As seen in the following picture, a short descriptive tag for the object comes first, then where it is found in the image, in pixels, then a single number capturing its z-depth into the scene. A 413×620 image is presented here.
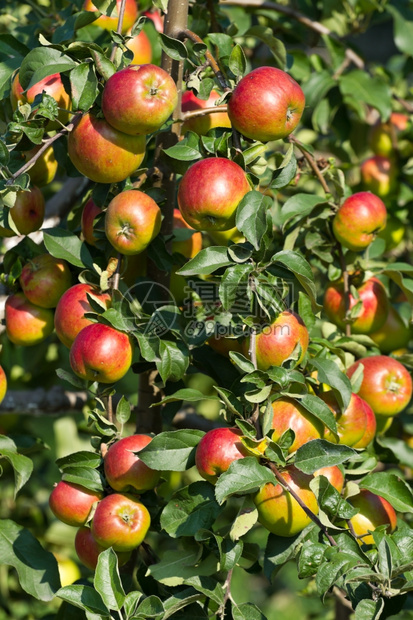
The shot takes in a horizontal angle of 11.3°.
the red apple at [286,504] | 2.05
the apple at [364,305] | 2.35
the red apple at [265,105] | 2.08
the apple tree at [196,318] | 2.05
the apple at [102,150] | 2.10
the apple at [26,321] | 2.24
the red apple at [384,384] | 2.28
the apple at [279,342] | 2.10
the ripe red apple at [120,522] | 2.09
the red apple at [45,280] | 2.23
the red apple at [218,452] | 2.04
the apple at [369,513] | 2.17
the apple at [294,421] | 2.08
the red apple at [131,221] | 2.11
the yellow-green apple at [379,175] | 2.68
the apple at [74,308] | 2.15
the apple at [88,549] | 2.15
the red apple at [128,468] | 2.10
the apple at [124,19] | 2.42
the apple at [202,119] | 2.23
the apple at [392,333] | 2.45
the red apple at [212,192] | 2.07
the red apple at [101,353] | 2.11
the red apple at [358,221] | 2.29
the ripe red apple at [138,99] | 2.06
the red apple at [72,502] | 2.13
